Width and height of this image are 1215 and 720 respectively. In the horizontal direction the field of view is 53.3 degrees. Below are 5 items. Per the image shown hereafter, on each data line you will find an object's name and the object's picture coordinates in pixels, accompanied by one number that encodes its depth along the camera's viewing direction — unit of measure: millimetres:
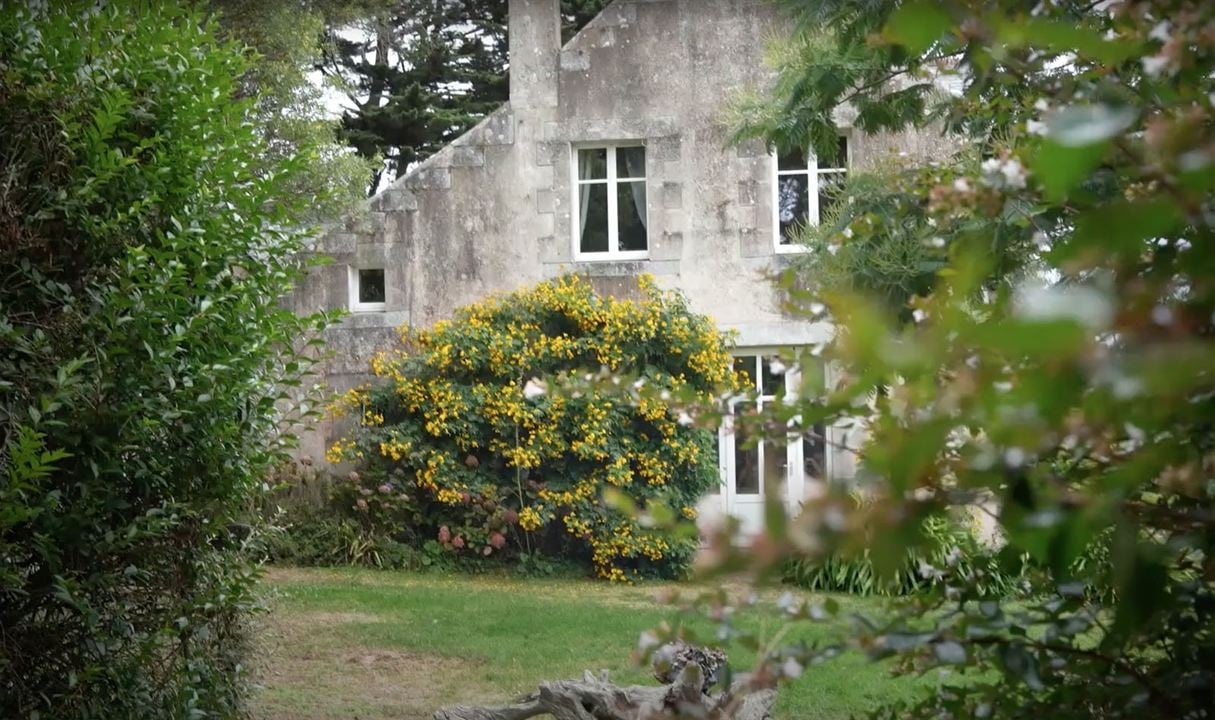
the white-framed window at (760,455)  11867
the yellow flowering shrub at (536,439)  11453
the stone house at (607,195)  12438
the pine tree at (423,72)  18812
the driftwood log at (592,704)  5316
